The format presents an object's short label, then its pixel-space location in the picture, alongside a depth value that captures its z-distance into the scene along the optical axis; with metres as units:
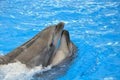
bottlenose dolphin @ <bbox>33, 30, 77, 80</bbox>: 10.82
